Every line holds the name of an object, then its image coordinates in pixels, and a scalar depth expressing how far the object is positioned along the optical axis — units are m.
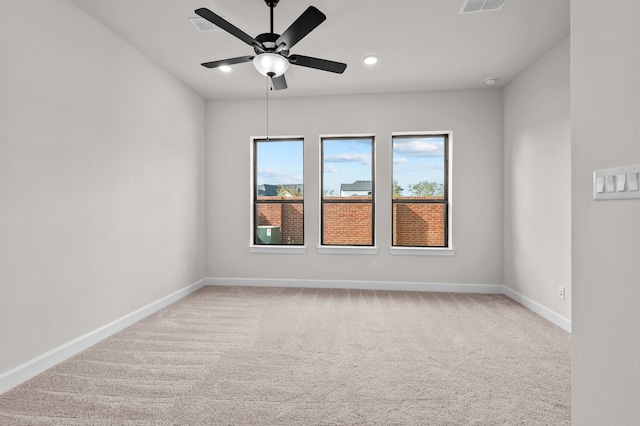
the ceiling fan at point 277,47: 2.17
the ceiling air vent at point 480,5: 2.61
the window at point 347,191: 4.94
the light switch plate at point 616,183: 1.05
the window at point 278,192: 5.05
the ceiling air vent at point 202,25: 2.86
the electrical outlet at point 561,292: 3.30
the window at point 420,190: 4.81
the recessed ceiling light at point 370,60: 3.59
